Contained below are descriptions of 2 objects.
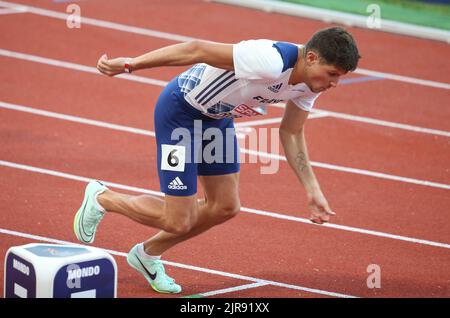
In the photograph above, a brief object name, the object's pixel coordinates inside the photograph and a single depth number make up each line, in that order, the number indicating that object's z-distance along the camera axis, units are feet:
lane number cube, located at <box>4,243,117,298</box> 37.76
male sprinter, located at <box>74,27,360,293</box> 41.27
